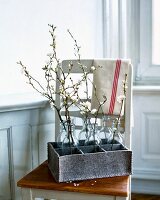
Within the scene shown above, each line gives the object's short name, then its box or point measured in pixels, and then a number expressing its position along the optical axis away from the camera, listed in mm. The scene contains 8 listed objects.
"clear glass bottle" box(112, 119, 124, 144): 1322
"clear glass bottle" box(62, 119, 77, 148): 1282
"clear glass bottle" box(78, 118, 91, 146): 1311
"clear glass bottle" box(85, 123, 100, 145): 1307
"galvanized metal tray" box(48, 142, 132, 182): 1184
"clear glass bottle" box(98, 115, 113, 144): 1354
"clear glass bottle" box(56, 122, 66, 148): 1292
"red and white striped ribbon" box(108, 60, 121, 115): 1530
